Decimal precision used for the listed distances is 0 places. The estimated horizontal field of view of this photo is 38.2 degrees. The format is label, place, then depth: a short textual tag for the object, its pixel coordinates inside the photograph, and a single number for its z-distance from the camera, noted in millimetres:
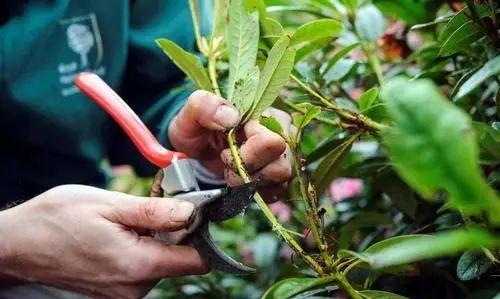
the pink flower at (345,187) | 1440
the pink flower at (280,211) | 1302
